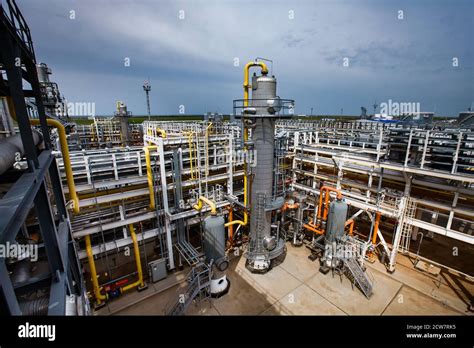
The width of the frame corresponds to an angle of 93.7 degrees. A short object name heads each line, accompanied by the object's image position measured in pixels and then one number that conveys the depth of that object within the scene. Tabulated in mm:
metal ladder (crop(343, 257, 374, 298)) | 11755
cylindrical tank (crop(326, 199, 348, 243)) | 13203
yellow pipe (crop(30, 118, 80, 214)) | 7581
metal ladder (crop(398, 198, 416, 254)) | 12719
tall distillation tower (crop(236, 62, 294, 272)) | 11352
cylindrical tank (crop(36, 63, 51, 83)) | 17906
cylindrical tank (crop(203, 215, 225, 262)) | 11477
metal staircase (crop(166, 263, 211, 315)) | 10000
